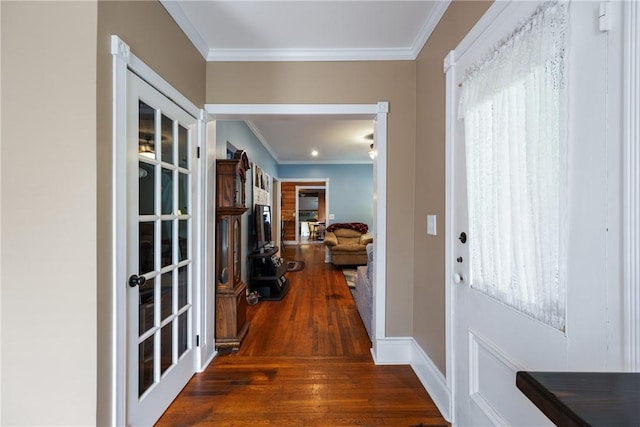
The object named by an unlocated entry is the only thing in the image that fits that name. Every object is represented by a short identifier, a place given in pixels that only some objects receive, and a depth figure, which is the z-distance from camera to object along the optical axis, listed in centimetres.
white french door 126
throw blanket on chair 611
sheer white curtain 81
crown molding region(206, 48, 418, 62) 203
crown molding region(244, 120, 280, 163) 396
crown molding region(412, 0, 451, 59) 155
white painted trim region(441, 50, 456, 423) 142
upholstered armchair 559
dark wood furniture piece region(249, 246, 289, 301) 364
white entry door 69
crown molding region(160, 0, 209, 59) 154
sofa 258
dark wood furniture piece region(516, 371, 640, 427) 37
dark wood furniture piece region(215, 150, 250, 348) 226
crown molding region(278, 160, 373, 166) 683
